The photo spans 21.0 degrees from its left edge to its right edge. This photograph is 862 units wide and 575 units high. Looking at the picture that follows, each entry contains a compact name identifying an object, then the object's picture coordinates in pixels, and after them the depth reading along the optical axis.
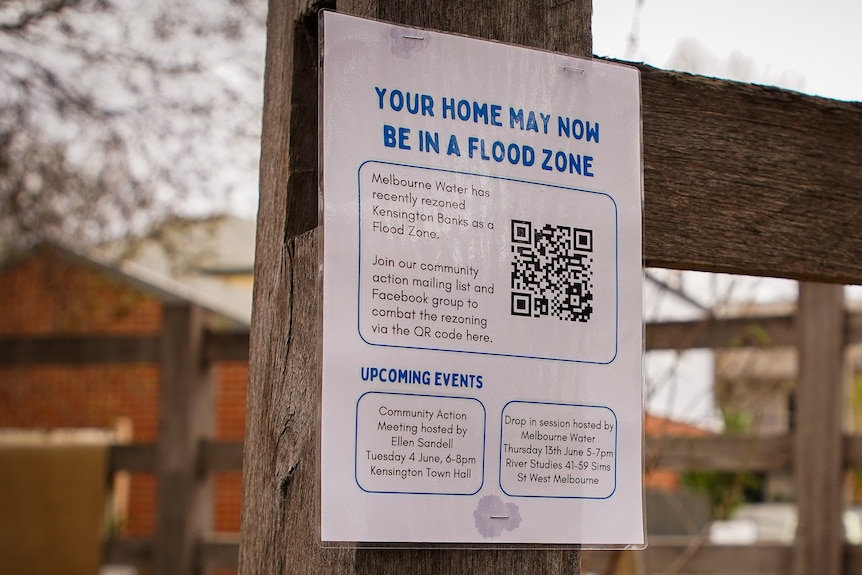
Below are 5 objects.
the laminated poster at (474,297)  1.29
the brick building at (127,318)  5.03
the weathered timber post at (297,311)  1.30
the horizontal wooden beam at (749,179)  1.46
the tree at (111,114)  4.29
